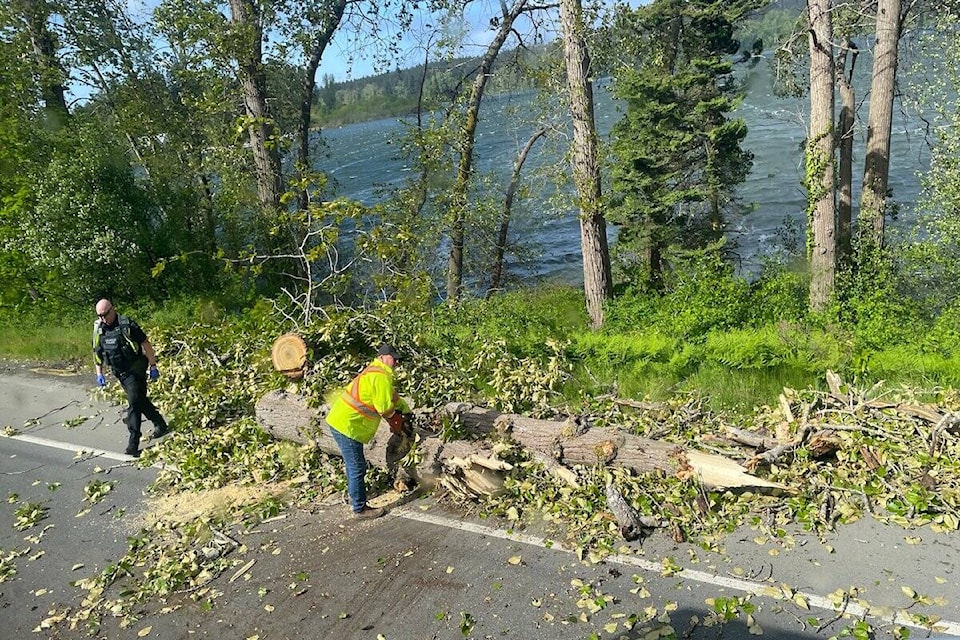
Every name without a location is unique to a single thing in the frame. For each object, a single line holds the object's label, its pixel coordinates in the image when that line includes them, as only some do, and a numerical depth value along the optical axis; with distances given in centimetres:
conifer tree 1823
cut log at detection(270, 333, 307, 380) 842
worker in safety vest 631
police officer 846
